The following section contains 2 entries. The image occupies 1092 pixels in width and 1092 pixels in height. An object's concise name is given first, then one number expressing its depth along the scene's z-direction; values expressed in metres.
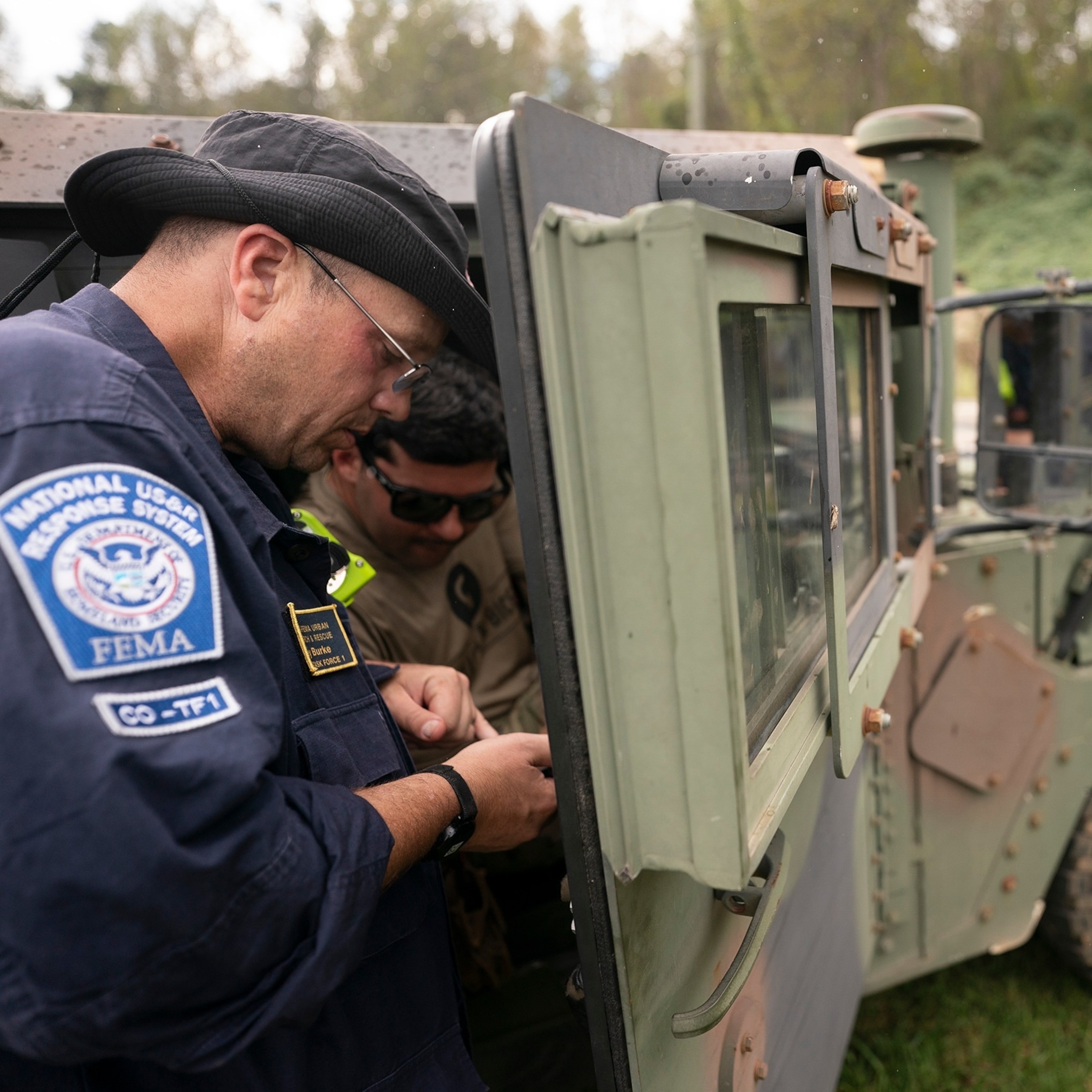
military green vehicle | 0.88
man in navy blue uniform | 0.81
